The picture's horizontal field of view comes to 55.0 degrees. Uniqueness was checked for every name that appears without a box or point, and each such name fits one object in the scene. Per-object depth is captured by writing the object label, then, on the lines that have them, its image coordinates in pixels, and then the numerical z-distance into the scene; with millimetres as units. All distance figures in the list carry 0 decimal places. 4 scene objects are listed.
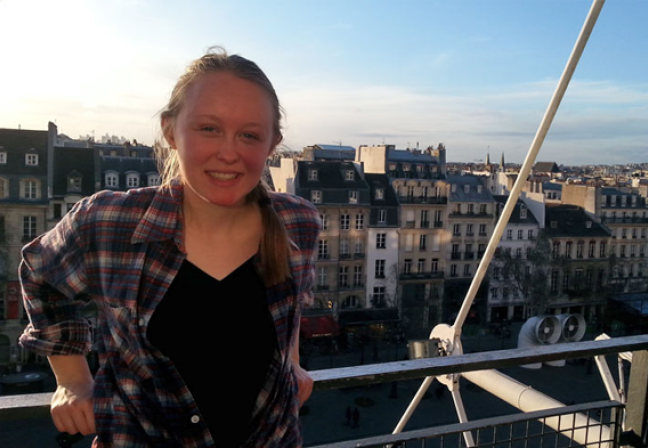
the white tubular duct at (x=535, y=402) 2117
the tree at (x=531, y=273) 23500
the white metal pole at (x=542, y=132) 2578
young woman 1165
